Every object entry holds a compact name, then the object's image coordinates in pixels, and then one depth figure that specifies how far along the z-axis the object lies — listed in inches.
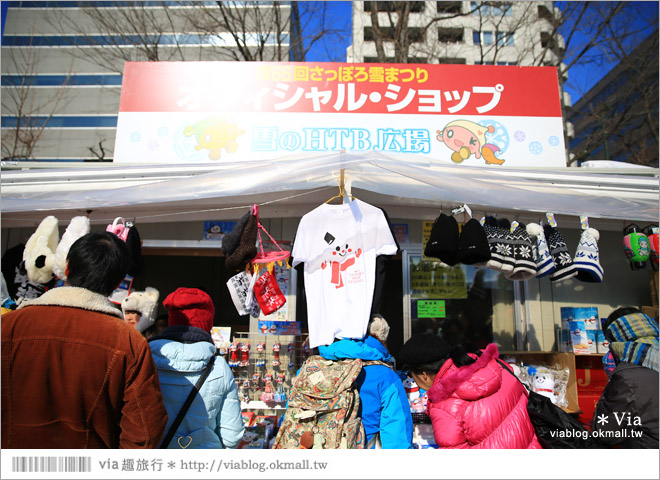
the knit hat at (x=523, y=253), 113.5
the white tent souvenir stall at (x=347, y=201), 107.0
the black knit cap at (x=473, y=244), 107.4
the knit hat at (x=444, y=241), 109.5
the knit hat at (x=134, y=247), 119.6
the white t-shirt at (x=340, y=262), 104.3
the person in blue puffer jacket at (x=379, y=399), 93.6
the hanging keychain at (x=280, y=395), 142.6
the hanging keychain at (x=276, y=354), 152.6
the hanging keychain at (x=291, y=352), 154.4
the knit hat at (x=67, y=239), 106.3
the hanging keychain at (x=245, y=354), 150.2
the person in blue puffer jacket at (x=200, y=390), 77.9
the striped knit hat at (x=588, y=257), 114.0
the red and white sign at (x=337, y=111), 171.5
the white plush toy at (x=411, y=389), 124.1
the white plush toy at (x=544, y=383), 144.4
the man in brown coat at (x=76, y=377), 57.2
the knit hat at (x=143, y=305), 140.2
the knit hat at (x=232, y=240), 106.6
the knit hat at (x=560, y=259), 116.2
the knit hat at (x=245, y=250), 105.5
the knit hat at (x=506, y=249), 112.8
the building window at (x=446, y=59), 434.8
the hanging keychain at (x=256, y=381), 150.8
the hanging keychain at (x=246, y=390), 149.0
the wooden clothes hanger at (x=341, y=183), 111.7
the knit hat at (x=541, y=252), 115.4
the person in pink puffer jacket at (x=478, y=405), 85.8
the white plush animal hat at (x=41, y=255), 110.5
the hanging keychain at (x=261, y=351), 154.4
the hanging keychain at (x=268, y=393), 143.2
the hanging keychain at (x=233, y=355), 150.3
